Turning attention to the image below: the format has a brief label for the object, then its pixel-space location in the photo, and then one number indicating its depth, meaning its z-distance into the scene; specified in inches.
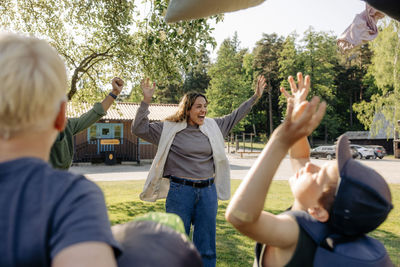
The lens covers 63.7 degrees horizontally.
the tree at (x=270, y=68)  1991.9
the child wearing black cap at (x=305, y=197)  43.3
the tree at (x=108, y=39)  259.9
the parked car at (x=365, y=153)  1153.4
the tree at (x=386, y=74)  949.8
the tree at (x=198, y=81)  2331.4
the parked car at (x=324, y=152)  1132.5
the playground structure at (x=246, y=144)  1397.6
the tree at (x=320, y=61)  1772.9
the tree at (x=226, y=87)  1851.6
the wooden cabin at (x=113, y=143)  870.4
